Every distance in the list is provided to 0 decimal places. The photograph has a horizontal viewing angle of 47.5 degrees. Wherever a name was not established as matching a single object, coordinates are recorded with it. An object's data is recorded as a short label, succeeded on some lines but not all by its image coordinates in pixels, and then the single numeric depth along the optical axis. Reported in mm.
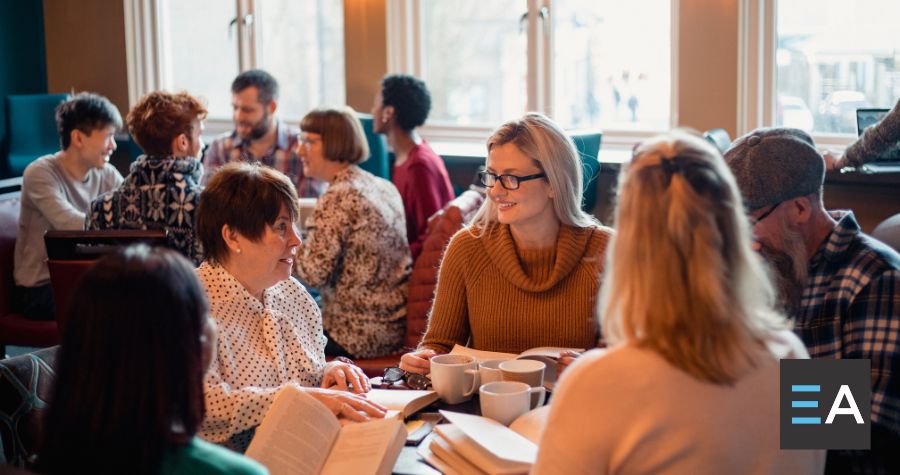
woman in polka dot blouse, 2117
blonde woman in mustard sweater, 2486
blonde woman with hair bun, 1296
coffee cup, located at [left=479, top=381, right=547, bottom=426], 1817
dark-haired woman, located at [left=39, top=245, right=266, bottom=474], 1186
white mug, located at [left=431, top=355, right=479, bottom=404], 1984
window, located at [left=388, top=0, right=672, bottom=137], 5156
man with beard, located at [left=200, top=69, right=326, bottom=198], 5035
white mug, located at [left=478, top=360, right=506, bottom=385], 2004
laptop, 4027
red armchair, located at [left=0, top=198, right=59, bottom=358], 3777
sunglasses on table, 2115
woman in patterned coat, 3461
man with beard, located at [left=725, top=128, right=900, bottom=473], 1880
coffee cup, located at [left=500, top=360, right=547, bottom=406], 1956
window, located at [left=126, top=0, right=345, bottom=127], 5930
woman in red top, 4355
